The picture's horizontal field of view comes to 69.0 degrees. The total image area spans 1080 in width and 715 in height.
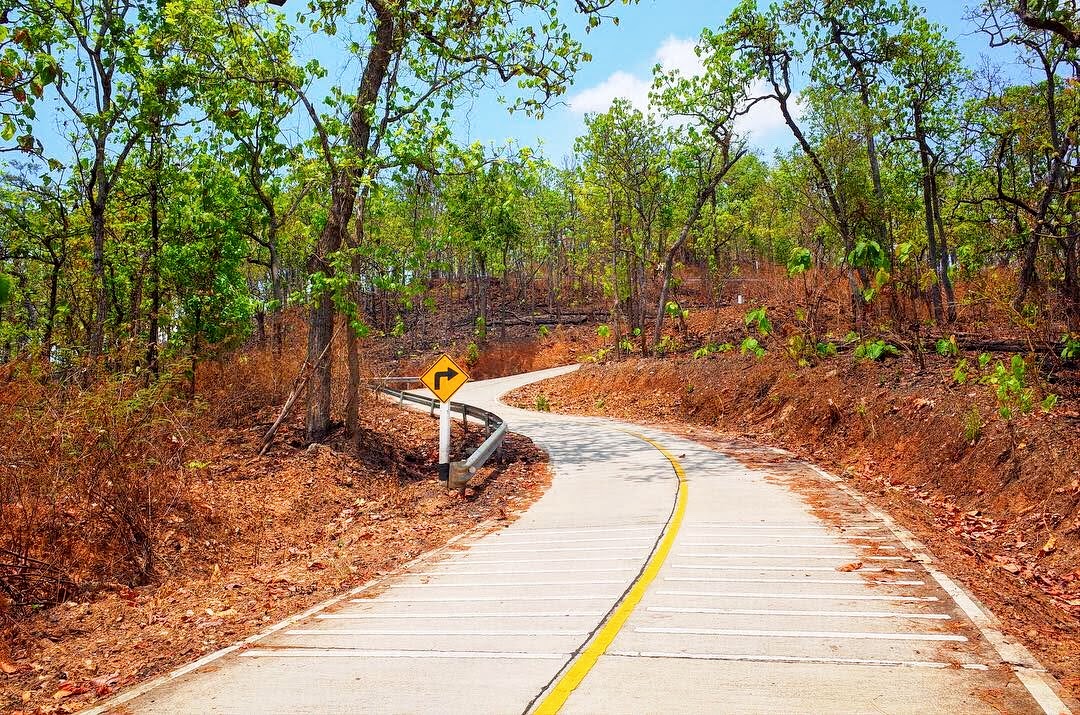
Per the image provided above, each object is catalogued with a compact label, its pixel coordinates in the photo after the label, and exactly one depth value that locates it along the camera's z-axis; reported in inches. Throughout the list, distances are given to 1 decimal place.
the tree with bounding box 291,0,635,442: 637.9
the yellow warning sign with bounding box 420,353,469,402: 555.5
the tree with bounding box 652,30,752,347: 1027.9
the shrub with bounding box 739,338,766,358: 925.9
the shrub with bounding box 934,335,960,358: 650.8
